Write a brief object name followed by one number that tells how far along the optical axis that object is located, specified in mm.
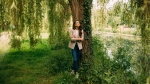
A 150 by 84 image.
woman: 2871
